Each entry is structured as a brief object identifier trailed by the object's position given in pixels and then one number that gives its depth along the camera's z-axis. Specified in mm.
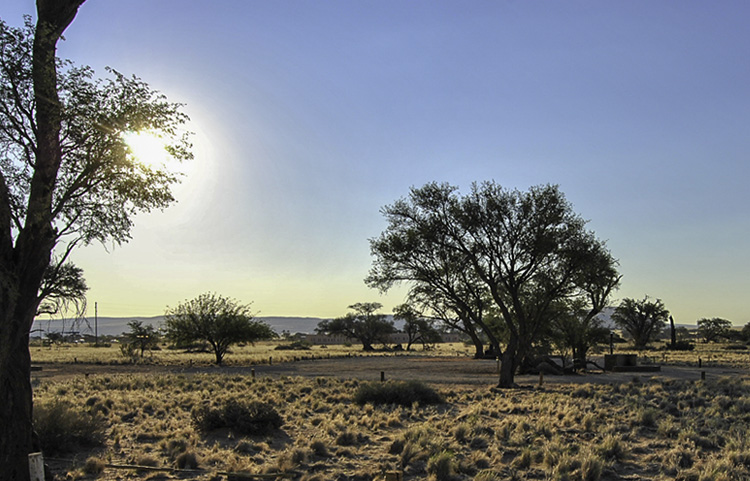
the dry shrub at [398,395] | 20547
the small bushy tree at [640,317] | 83312
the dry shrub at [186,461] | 11500
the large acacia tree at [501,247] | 27672
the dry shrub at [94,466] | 11039
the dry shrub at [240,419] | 14781
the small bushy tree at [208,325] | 52938
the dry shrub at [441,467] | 10688
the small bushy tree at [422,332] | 87600
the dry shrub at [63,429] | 12523
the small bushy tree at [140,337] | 65712
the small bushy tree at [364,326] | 99812
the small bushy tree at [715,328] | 105625
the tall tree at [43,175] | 9328
